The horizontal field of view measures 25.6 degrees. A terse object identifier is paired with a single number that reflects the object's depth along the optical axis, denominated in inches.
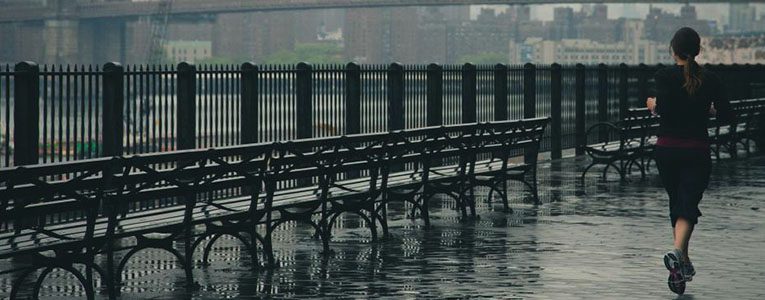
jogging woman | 391.2
